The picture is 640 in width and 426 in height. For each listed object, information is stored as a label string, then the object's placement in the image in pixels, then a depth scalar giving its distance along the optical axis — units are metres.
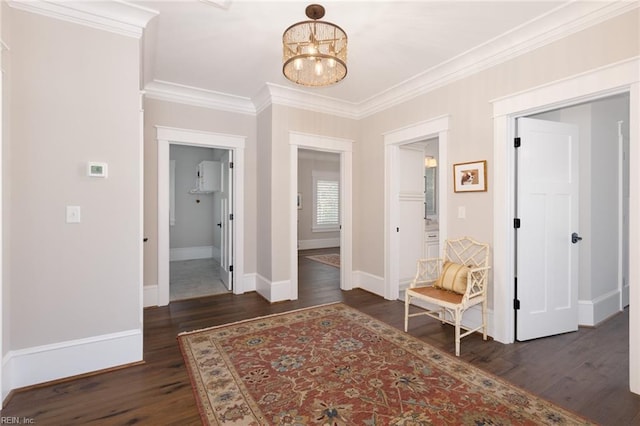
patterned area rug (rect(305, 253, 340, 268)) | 6.79
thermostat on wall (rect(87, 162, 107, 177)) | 2.36
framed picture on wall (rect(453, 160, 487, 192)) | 3.04
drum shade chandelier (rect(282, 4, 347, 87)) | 2.12
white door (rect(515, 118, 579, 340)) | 2.88
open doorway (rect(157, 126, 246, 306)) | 3.98
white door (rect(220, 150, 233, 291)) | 4.58
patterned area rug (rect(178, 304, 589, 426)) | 1.86
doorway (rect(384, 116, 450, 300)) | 4.19
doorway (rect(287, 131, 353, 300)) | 4.24
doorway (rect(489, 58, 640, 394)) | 2.10
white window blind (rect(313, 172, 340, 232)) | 9.09
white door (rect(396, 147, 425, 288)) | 4.41
